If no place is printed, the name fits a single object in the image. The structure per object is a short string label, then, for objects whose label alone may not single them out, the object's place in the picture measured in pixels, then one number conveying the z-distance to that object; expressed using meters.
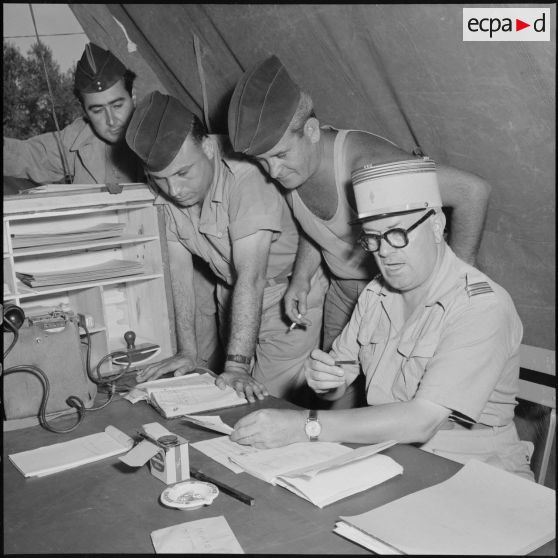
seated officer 1.76
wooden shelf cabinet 2.56
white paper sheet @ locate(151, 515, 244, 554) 1.35
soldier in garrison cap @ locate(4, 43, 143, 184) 3.12
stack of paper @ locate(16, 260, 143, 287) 2.58
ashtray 1.52
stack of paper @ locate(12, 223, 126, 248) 2.56
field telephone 2.20
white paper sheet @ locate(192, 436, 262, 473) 1.76
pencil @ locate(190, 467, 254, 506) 1.53
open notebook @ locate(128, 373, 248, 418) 2.17
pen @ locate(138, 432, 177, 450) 1.67
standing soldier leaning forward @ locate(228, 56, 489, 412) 2.28
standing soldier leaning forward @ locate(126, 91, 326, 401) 2.51
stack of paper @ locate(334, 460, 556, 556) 1.29
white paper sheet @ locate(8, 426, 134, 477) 1.79
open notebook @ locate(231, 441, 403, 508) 1.54
